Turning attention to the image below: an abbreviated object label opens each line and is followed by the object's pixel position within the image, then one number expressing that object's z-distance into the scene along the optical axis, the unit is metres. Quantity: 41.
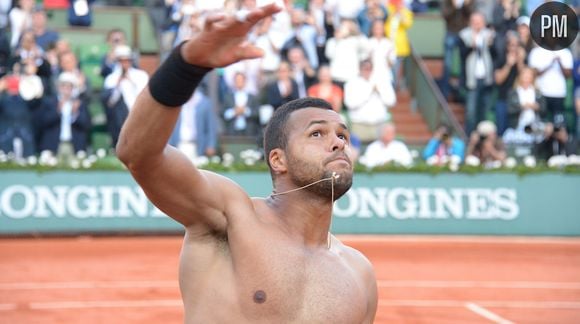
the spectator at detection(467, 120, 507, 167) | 19.36
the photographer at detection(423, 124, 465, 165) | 19.08
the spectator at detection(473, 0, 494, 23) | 22.92
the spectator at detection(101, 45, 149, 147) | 18.30
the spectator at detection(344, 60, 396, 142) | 19.42
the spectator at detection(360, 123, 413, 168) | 18.48
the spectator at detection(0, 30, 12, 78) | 18.48
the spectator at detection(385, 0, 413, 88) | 21.38
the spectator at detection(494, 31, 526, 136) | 20.12
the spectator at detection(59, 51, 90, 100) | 18.30
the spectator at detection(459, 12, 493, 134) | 20.62
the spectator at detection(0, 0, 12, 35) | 19.36
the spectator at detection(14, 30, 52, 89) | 18.23
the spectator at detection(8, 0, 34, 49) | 19.08
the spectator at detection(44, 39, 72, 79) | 18.48
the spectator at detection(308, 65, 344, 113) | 18.89
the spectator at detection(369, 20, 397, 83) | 19.94
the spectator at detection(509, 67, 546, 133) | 20.12
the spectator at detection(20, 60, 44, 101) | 18.08
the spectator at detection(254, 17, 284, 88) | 19.25
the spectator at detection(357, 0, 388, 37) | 20.52
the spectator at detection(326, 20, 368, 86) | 19.70
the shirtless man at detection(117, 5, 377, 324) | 3.78
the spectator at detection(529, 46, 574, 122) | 20.09
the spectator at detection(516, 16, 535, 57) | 19.89
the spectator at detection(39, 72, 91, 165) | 18.09
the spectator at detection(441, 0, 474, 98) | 21.97
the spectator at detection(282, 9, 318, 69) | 19.53
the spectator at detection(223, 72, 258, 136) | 19.02
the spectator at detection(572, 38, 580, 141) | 20.69
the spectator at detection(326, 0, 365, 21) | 20.39
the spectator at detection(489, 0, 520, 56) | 20.55
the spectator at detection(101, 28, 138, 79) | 18.94
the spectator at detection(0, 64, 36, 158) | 17.98
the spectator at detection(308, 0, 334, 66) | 20.04
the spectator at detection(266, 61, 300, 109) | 18.80
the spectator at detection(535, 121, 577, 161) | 20.12
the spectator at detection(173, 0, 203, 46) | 18.41
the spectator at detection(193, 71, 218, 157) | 18.48
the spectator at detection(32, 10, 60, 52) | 19.00
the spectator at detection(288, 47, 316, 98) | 19.14
